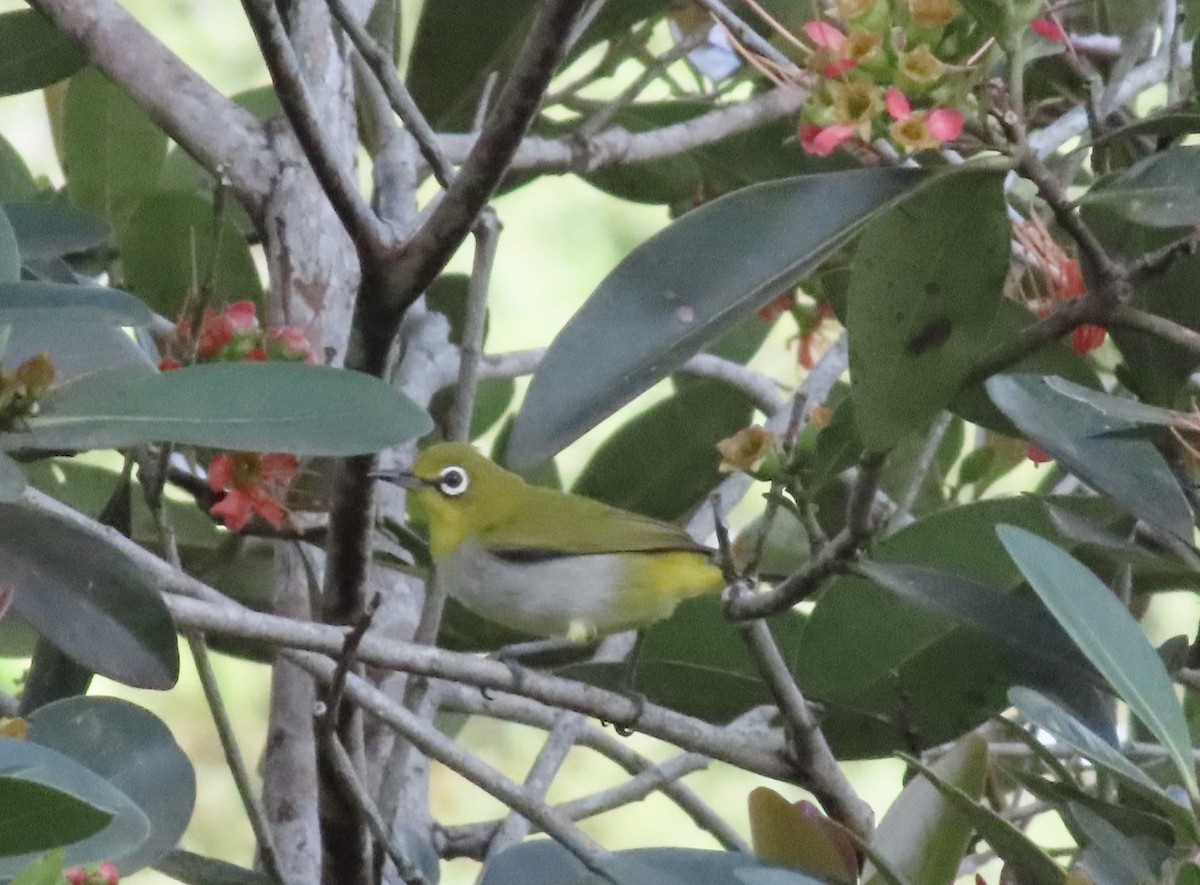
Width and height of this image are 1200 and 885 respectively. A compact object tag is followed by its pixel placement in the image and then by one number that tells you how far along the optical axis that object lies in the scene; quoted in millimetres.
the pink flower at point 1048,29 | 1747
